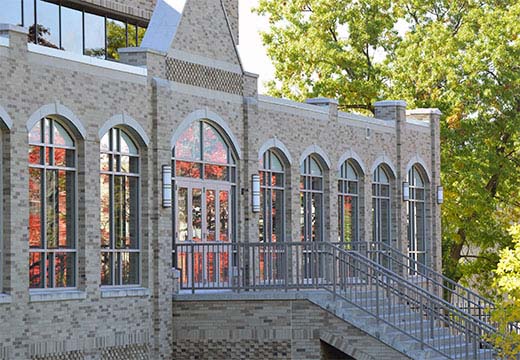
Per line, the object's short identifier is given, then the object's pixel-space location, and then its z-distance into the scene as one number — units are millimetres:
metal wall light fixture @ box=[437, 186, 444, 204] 41969
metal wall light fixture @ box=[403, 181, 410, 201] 39353
